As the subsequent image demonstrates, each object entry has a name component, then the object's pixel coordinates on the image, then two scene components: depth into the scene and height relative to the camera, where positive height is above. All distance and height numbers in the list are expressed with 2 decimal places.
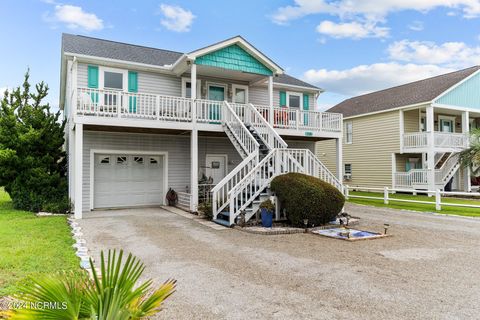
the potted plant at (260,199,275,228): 8.98 -1.28
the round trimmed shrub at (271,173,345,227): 8.82 -0.86
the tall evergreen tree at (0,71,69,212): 12.44 +0.47
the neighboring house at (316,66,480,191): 19.39 +2.27
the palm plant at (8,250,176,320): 2.24 -0.98
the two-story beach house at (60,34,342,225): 10.52 +1.65
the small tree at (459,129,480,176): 17.45 +0.75
